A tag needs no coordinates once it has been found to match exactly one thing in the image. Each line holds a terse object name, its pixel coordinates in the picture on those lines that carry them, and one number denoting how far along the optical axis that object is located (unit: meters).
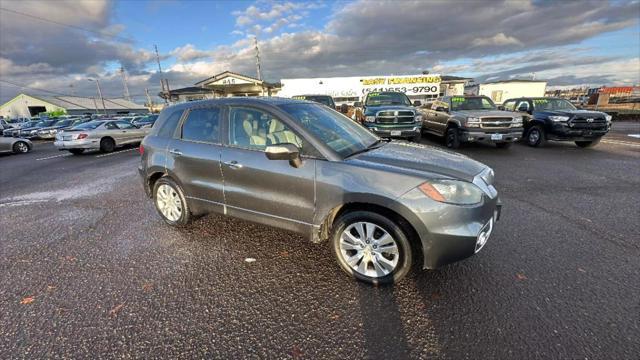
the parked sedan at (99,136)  12.33
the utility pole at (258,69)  40.25
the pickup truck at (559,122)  9.20
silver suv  2.51
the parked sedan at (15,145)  13.91
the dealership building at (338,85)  36.00
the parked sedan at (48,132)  21.94
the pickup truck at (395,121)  9.51
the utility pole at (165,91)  35.18
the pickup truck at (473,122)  8.81
